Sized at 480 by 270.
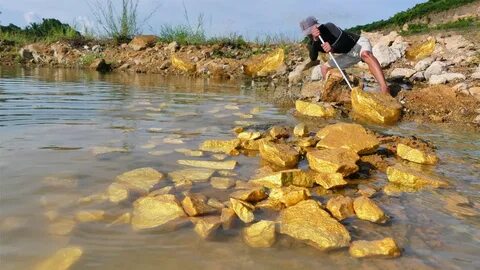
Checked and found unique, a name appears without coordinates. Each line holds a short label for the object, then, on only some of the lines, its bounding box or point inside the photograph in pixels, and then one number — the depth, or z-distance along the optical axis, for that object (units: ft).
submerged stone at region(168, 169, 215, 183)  9.71
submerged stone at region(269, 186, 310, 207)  8.38
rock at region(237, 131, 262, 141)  13.10
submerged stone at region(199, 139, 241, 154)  12.32
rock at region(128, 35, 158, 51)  46.63
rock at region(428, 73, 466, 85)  23.82
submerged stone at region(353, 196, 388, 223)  7.87
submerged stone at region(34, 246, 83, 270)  5.88
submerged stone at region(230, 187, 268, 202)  8.51
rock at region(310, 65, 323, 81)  26.15
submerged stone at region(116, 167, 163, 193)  9.03
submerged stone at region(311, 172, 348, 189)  9.59
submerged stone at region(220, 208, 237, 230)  7.37
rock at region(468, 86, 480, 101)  20.60
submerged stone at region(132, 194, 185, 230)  7.37
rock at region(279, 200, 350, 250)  6.81
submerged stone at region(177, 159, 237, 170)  10.76
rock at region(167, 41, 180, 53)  44.98
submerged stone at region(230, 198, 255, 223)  7.66
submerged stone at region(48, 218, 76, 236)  6.91
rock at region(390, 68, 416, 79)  27.20
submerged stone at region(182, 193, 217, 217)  7.69
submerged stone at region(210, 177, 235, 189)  9.43
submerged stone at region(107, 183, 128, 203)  8.34
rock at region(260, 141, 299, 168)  11.09
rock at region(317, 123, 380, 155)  11.81
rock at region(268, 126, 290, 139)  13.78
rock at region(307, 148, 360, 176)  10.12
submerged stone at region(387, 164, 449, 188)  9.81
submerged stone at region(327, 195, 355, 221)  7.96
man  22.09
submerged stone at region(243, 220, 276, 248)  6.81
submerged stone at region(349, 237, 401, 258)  6.51
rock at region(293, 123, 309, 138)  13.85
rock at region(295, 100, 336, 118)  18.24
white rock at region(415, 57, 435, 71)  28.43
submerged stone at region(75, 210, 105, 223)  7.39
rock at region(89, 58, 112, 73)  42.09
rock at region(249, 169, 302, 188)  9.36
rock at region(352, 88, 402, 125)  17.75
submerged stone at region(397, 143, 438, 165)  11.71
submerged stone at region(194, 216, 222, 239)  7.03
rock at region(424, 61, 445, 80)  26.76
